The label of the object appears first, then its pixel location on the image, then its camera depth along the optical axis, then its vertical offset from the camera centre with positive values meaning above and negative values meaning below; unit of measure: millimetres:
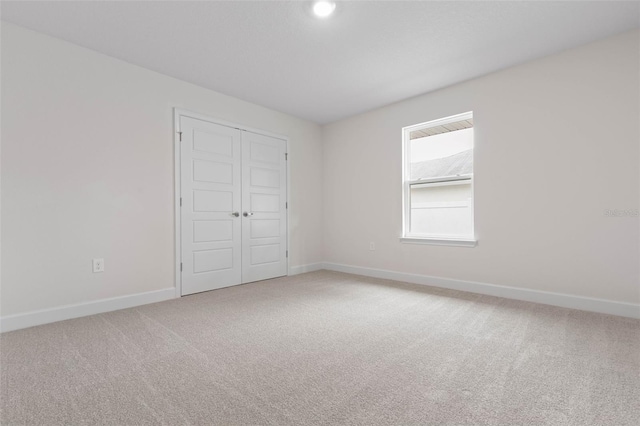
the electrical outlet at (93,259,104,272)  2906 -517
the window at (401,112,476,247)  3775 +412
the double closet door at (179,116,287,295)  3648 +94
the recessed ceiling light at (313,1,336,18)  2301 +1630
